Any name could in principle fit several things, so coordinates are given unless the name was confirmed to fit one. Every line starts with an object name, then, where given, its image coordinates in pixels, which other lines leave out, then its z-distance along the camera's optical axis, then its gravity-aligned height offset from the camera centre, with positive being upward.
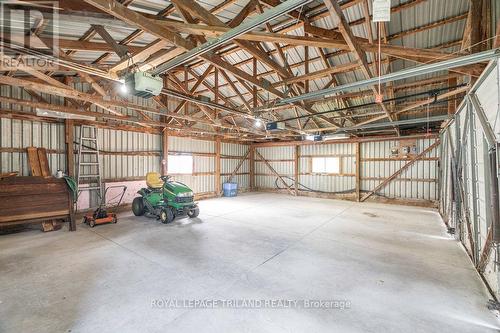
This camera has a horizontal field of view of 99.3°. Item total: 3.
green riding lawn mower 6.14 -1.09
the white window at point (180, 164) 9.55 +0.03
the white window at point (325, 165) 11.38 -0.01
